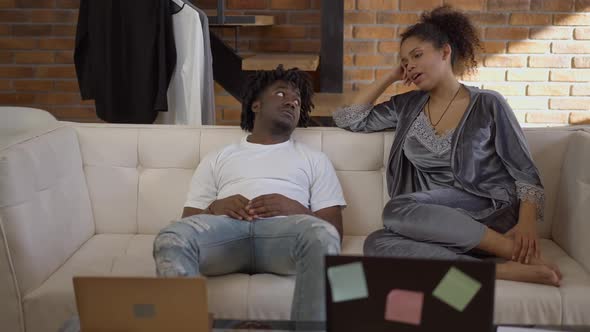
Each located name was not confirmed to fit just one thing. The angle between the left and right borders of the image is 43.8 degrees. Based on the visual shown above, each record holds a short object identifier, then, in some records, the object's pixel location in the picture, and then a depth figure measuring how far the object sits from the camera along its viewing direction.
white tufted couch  2.03
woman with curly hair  2.17
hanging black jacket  3.23
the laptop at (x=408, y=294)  1.33
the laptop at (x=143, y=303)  1.37
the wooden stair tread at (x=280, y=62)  3.73
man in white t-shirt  1.93
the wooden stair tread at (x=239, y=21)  4.03
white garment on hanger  3.26
